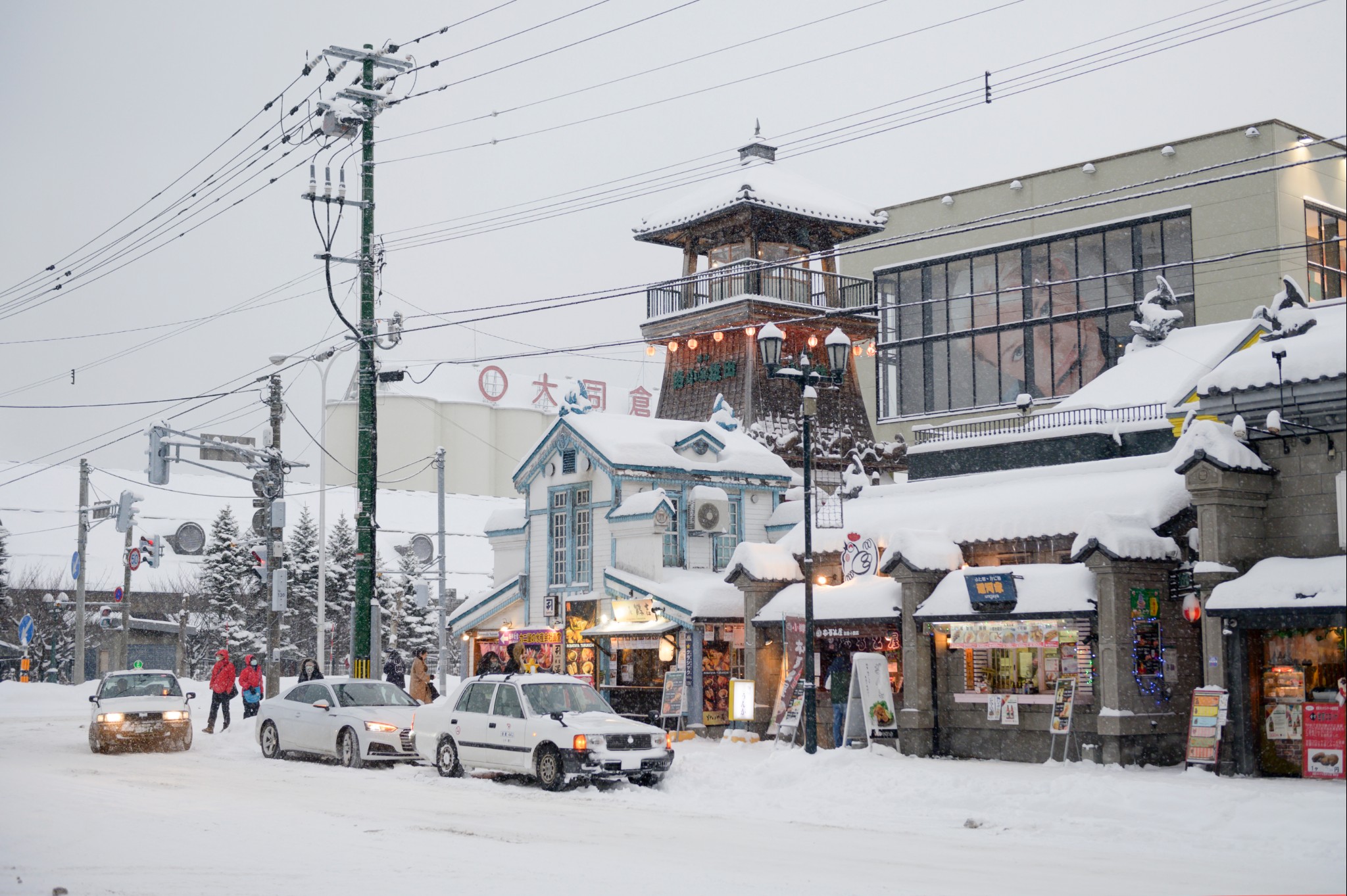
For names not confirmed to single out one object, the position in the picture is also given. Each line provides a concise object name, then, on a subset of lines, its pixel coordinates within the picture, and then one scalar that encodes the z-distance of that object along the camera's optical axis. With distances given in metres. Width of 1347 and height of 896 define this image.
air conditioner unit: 33.69
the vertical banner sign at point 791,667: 25.95
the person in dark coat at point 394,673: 33.75
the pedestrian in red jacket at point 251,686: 32.28
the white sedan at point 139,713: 25.27
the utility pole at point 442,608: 41.06
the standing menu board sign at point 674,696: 29.05
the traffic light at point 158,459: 33.16
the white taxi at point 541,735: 18.97
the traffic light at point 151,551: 45.97
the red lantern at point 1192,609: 20.64
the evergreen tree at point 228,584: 72.25
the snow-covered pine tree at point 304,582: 71.88
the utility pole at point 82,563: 53.47
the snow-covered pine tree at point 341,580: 71.50
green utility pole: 26.84
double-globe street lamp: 22.55
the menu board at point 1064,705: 21.41
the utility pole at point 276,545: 32.69
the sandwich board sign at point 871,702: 24.16
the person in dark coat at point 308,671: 28.28
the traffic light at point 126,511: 43.91
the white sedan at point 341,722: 22.62
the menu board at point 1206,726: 18.84
